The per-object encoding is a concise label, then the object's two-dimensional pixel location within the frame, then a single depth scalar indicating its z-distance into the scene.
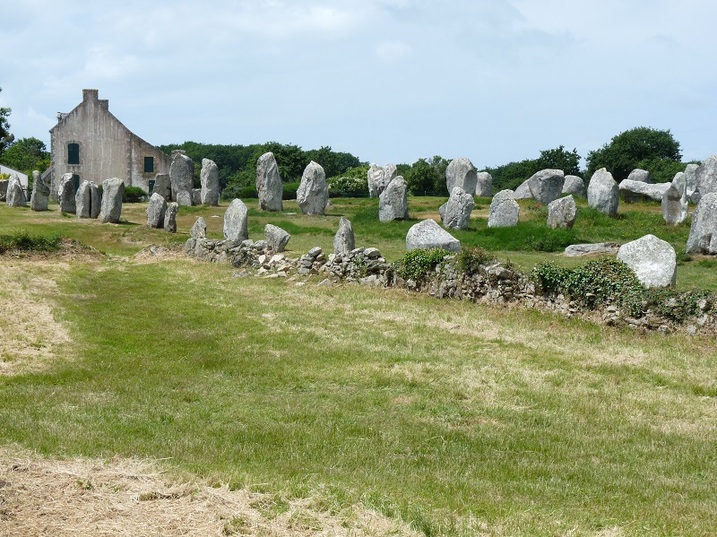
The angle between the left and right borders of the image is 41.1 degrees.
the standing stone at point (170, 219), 36.16
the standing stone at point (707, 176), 41.34
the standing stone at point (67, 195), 41.44
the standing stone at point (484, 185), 53.47
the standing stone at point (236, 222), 31.31
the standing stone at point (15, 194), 44.28
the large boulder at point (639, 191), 40.56
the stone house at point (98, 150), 62.69
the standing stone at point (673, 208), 33.53
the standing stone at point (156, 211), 36.46
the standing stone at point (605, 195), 36.72
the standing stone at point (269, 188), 42.72
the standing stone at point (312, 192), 41.00
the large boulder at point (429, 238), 25.86
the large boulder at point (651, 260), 18.55
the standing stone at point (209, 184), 46.56
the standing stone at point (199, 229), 30.58
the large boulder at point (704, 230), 27.09
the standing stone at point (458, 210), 34.06
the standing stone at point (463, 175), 50.53
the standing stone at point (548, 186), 42.62
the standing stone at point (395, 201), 37.31
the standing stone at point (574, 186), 51.34
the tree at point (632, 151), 71.75
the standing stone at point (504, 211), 34.69
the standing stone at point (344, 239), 26.22
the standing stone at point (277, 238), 28.02
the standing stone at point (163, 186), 49.67
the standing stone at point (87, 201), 39.50
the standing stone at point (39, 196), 42.59
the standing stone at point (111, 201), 37.19
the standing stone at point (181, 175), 49.19
